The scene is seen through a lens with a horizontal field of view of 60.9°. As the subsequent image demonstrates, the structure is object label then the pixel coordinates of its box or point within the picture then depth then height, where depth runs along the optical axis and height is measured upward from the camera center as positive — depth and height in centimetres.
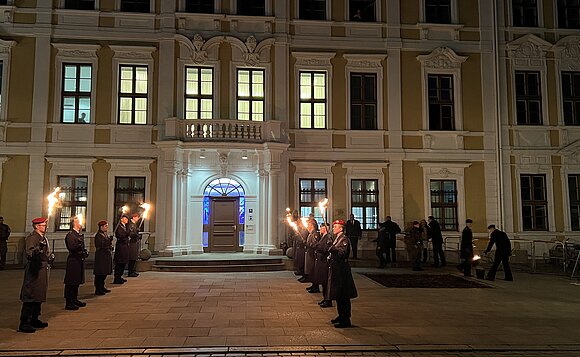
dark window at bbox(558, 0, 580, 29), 2239 +949
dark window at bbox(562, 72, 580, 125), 2198 +560
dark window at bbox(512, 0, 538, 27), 2228 +951
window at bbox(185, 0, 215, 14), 2078 +915
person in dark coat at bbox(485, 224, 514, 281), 1504 -82
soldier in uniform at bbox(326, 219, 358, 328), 894 -105
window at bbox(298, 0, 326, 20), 2141 +929
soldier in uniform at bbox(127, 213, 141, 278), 1536 -61
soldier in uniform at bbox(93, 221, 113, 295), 1257 -89
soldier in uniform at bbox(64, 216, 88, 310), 1069 -95
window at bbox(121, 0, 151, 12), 2055 +910
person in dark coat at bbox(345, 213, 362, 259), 1905 -33
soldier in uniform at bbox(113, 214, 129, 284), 1448 -80
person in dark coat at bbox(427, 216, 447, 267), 1839 -67
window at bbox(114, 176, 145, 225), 1973 +129
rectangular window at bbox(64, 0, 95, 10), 2033 +906
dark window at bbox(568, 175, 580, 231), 2144 +99
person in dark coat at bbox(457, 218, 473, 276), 1606 -91
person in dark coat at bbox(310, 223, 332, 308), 1095 -86
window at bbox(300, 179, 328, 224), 2058 +119
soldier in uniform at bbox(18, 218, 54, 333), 862 -104
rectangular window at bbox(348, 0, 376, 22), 2162 +940
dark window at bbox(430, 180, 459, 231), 2108 +82
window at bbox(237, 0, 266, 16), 2102 +922
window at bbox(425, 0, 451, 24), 2194 +943
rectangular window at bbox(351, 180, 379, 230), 2070 +90
